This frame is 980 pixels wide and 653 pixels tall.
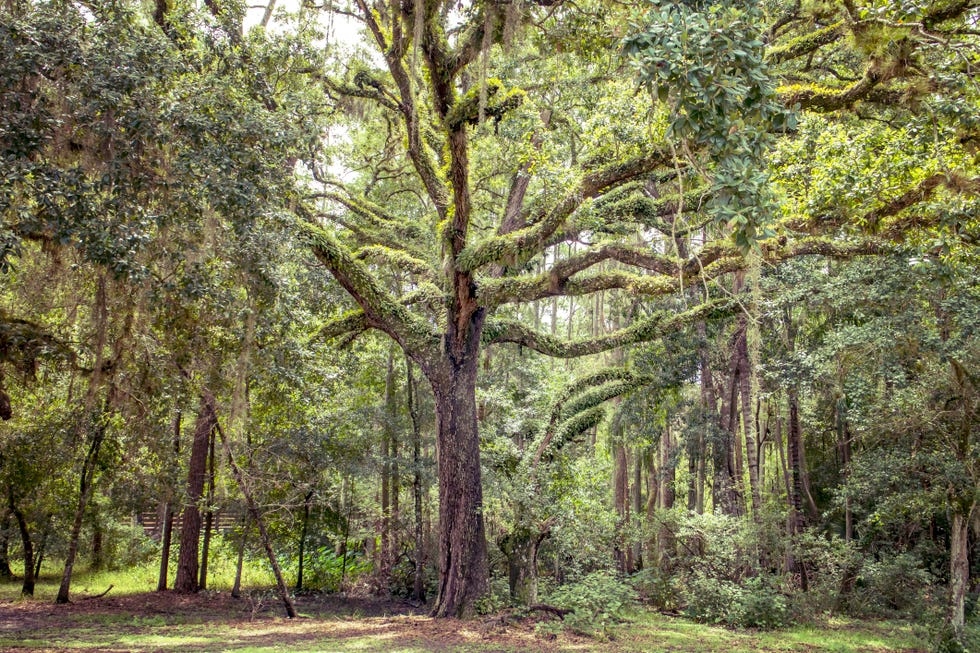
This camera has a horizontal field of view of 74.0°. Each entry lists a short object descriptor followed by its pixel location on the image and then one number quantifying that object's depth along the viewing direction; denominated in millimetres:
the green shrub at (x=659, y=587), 12633
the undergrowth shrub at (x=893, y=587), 11297
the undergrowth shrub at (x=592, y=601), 8812
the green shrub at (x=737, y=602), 10617
